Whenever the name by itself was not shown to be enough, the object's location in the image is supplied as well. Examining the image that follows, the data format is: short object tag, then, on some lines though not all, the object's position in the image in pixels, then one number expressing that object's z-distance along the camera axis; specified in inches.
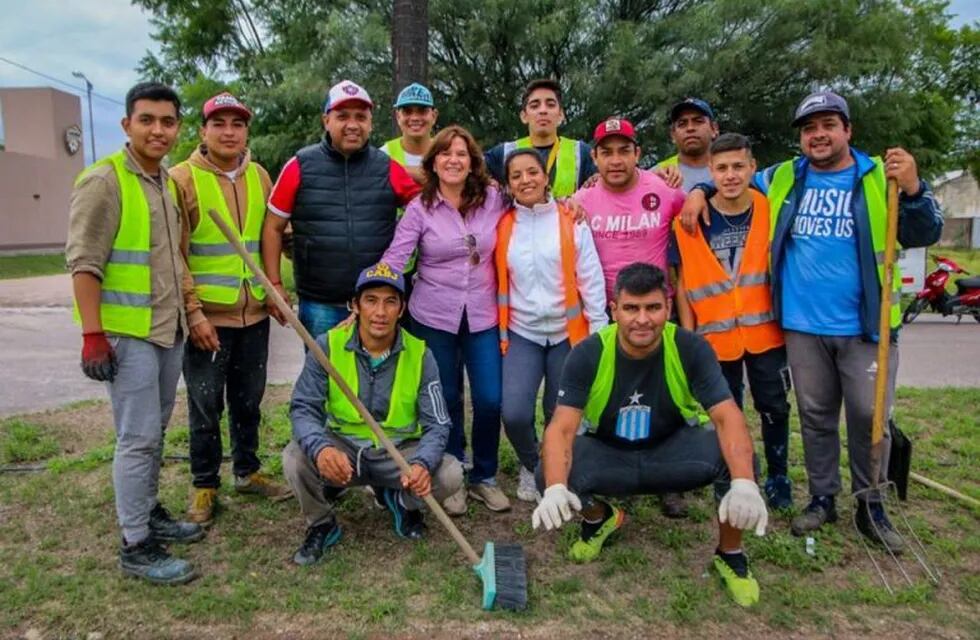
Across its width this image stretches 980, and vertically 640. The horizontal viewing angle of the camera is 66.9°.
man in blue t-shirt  142.4
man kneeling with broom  140.0
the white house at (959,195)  1870.1
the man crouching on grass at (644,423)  127.3
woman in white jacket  151.7
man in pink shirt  153.9
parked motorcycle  454.6
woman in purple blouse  151.5
